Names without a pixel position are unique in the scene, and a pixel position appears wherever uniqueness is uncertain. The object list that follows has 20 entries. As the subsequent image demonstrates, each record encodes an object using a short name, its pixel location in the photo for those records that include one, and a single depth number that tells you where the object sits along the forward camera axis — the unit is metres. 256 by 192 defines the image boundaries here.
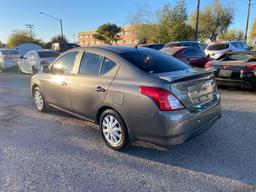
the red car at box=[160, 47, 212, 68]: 9.03
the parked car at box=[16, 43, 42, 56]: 30.97
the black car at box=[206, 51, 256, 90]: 6.58
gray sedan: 2.94
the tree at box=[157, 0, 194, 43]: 26.58
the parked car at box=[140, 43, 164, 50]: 16.31
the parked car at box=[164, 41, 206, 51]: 13.81
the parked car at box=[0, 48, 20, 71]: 15.15
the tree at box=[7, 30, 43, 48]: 52.16
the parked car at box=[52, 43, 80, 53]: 23.83
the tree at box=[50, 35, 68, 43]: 55.07
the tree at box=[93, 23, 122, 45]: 55.19
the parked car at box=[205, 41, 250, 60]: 13.01
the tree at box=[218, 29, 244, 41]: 42.44
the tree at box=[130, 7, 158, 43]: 41.62
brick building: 70.24
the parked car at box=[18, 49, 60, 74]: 10.98
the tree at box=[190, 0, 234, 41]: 40.53
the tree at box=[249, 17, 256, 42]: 36.89
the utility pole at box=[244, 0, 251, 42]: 31.46
